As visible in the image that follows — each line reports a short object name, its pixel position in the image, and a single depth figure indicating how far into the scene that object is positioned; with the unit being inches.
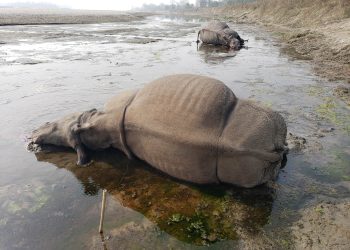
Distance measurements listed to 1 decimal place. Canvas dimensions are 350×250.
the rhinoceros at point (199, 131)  171.0
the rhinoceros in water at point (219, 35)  721.7
